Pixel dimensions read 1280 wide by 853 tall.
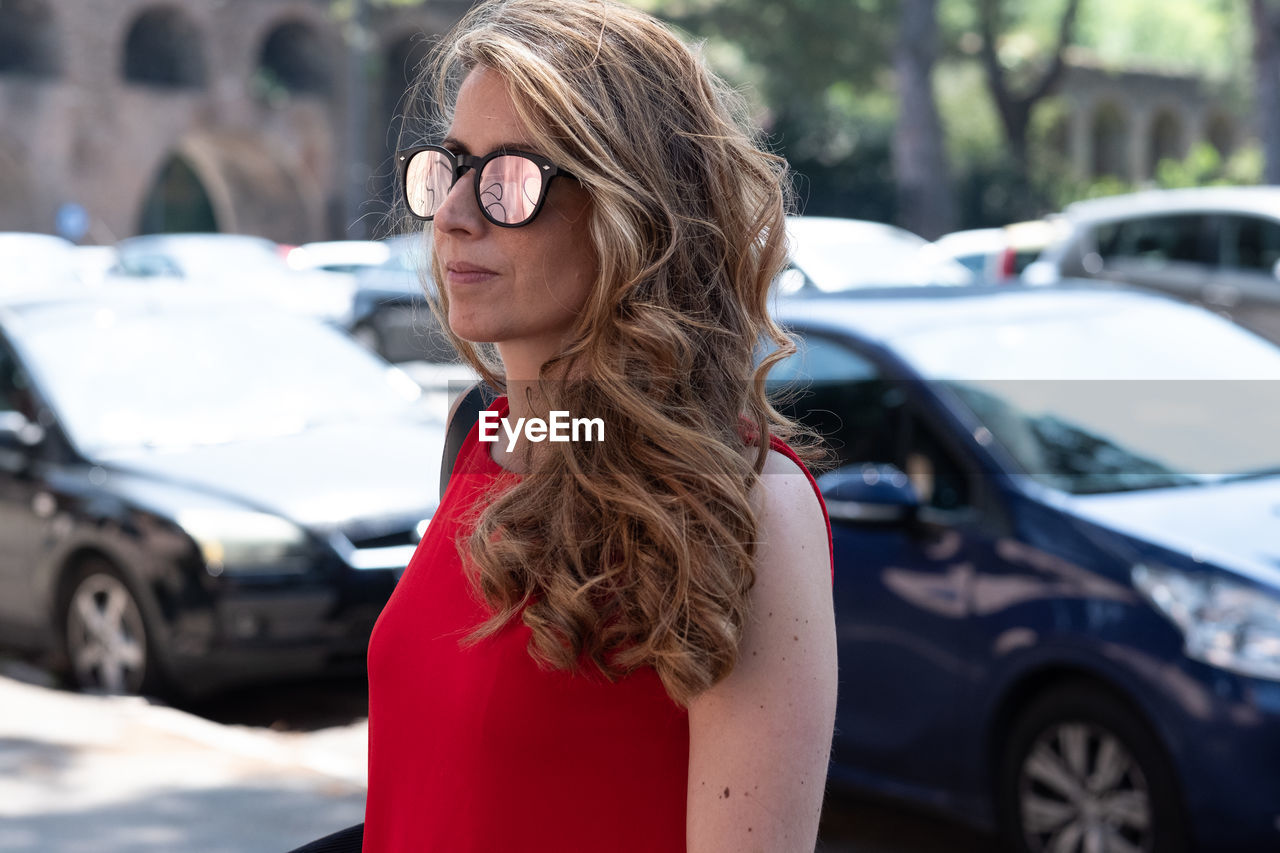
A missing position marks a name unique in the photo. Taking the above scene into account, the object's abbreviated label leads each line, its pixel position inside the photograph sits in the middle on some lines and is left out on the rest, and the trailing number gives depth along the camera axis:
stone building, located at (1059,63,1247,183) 50.12
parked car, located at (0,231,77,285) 20.20
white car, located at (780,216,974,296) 11.73
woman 1.44
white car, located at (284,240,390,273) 24.14
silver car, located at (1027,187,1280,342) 11.88
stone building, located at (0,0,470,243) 35.31
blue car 3.81
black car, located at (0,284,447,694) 5.70
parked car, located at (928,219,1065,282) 14.88
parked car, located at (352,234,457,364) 16.27
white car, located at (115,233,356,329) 21.81
